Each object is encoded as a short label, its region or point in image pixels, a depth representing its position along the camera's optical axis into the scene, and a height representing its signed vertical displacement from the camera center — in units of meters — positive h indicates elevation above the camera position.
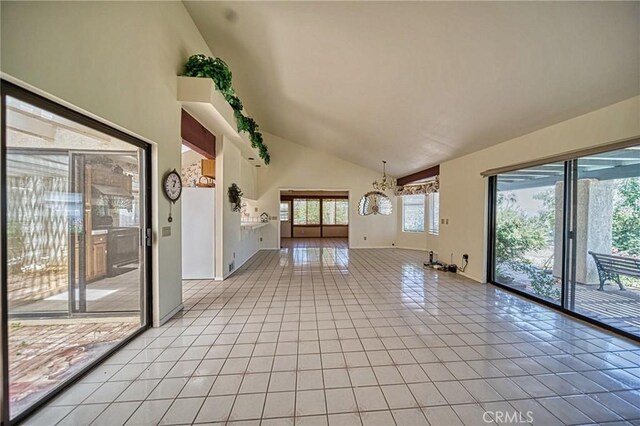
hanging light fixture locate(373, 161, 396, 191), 8.35 +0.90
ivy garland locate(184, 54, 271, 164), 3.16 +1.71
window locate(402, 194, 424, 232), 8.40 -0.09
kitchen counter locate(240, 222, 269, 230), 6.15 -0.40
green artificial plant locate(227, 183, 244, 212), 5.17 +0.27
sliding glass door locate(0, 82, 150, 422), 1.58 -0.29
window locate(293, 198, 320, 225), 12.73 -0.10
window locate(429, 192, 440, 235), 7.71 -0.05
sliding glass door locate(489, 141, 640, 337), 2.73 -0.30
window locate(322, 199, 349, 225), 12.80 -0.10
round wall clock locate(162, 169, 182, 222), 2.89 +0.27
